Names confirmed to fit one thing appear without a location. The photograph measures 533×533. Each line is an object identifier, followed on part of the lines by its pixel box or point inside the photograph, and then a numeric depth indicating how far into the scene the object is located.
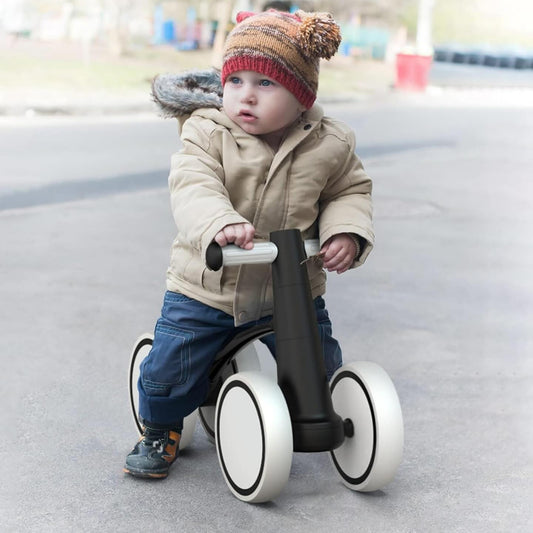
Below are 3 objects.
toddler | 3.15
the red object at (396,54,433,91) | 26.30
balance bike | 3.08
